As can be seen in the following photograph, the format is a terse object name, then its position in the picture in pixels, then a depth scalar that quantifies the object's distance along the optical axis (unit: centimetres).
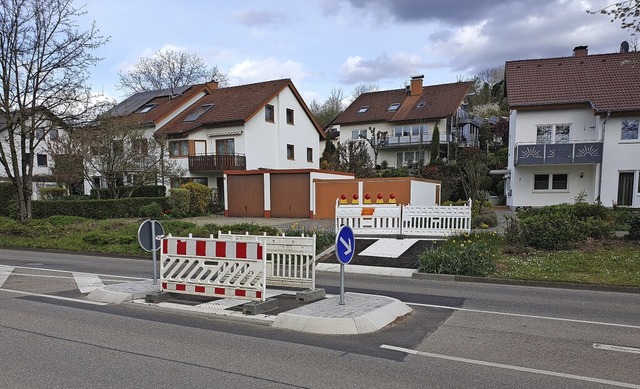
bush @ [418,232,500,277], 1098
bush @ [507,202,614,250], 1320
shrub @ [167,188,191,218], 2754
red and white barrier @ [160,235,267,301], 710
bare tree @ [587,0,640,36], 1221
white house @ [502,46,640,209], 2591
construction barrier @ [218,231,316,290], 820
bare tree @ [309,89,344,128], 7013
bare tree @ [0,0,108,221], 2112
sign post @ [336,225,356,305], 694
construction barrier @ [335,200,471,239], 1578
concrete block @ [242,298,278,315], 693
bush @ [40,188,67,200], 3672
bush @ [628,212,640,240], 1376
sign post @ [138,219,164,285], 866
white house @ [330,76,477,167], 4886
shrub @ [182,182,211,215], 2919
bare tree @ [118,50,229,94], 5978
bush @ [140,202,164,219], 2609
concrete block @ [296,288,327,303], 778
